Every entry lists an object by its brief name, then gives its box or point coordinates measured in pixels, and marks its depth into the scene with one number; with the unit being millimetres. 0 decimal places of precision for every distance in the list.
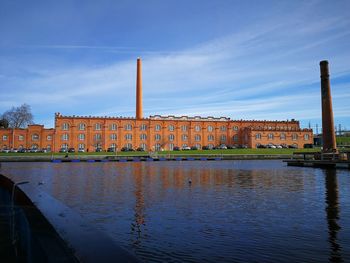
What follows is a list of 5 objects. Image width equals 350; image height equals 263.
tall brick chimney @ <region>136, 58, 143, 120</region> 83762
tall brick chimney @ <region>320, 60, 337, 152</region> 35906
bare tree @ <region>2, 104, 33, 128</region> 86125
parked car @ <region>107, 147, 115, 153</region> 74306
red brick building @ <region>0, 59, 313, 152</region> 75875
